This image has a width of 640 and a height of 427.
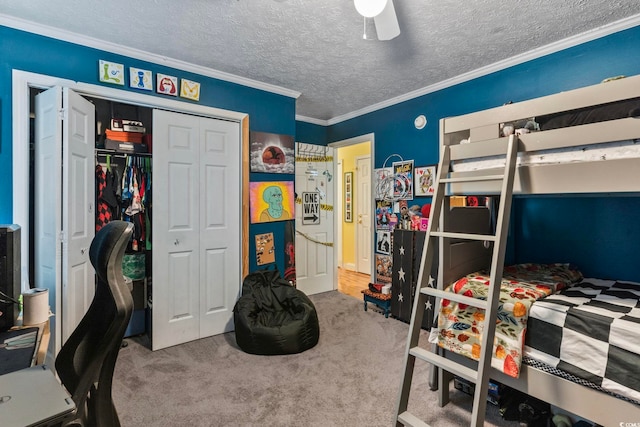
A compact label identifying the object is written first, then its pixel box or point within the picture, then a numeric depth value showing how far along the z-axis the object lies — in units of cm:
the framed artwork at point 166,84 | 274
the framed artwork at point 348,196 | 590
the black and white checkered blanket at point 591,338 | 131
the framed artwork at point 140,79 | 262
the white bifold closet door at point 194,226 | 270
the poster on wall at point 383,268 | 404
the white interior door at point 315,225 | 428
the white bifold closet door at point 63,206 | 207
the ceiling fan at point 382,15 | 154
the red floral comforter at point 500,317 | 160
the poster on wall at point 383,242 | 401
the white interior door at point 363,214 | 560
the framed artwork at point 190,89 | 285
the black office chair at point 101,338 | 97
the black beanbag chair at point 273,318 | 256
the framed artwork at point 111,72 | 249
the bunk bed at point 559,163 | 132
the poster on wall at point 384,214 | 399
